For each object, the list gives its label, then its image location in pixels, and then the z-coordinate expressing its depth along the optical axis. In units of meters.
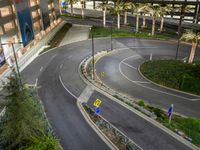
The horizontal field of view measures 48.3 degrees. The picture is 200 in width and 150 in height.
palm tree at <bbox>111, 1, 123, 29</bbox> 74.24
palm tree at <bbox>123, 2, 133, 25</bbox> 73.32
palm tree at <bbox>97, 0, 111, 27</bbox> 78.50
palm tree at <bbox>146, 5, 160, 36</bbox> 68.19
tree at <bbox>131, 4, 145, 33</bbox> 70.56
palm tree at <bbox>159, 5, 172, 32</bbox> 68.44
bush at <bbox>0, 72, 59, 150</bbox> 24.35
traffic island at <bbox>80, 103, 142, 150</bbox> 26.12
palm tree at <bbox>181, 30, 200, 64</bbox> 47.36
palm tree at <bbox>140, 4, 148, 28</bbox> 69.96
